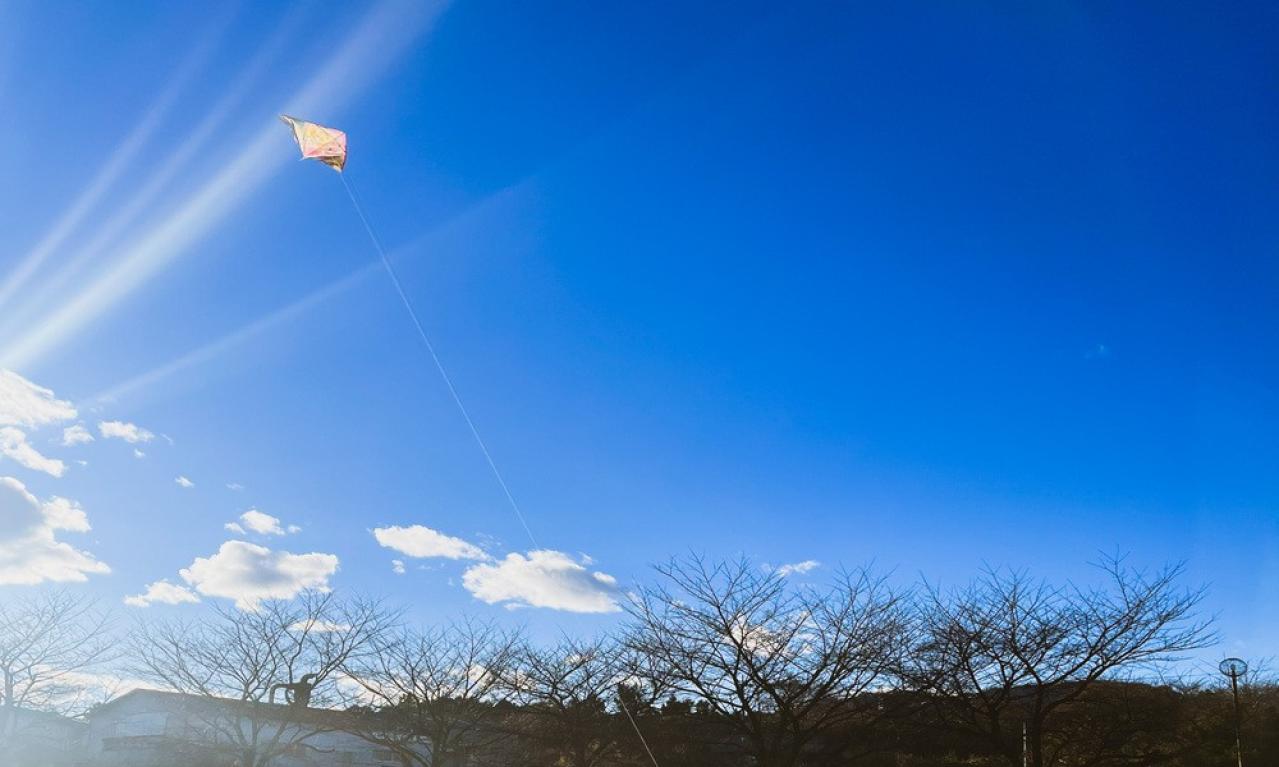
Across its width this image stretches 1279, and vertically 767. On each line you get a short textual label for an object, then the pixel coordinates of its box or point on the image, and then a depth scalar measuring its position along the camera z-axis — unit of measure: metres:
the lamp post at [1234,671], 19.41
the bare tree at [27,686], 23.94
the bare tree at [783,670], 18.28
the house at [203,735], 23.47
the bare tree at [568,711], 23.59
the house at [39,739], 26.38
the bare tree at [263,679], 22.55
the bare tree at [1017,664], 17.84
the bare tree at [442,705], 23.78
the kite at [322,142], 10.48
